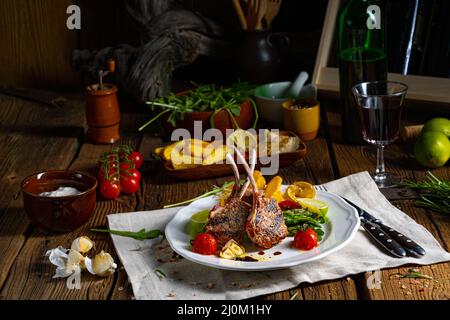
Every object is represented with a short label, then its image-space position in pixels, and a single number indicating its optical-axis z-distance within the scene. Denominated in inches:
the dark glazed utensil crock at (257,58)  74.5
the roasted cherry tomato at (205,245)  49.0
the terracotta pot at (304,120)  66.4
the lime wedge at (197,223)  51.5
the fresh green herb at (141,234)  52.6
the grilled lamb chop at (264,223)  49.2
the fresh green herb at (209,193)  57.0
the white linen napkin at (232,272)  47.7
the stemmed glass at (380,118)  58.0
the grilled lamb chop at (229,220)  49.7
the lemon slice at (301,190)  54.0
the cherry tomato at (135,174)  59.3
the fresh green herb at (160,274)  48.9
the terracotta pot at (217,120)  67.1
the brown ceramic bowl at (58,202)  53.3
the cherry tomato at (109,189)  58.2
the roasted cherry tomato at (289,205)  53.3
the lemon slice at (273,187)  53.9
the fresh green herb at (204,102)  67.5
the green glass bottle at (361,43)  63.6
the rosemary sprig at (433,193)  55.7
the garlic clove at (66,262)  49.4
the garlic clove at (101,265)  49.3
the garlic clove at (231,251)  48.7
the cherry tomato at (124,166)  59.1
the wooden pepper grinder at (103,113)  66.3
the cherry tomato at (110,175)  58.5
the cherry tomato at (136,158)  61.3
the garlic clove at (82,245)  51.2
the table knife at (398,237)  49.9
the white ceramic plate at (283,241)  47.9
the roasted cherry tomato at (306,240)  49.2
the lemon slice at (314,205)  52.4
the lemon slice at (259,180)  56.1
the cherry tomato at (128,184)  59.0
